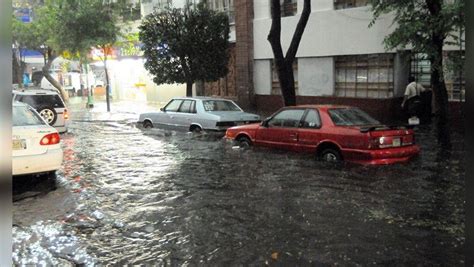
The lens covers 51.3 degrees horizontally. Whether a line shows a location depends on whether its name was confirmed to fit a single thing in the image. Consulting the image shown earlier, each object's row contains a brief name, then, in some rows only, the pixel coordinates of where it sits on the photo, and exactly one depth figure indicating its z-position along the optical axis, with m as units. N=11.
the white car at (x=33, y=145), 7.90
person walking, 16.20
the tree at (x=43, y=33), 25.66
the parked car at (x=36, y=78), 42.62
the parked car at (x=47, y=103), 15.09
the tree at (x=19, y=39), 29.30
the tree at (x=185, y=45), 19.81
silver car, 14.63
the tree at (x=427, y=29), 11.06
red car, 9.43
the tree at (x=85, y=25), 24.61
